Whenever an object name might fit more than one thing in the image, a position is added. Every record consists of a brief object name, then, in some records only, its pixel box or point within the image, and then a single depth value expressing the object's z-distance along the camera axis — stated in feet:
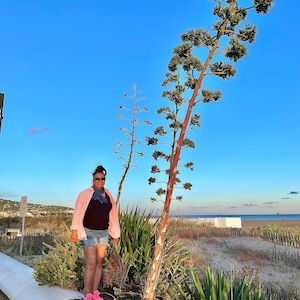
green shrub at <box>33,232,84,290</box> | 13.15
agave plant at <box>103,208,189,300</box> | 12.21
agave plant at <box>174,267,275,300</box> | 9.53
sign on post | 33.30
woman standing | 11.50
